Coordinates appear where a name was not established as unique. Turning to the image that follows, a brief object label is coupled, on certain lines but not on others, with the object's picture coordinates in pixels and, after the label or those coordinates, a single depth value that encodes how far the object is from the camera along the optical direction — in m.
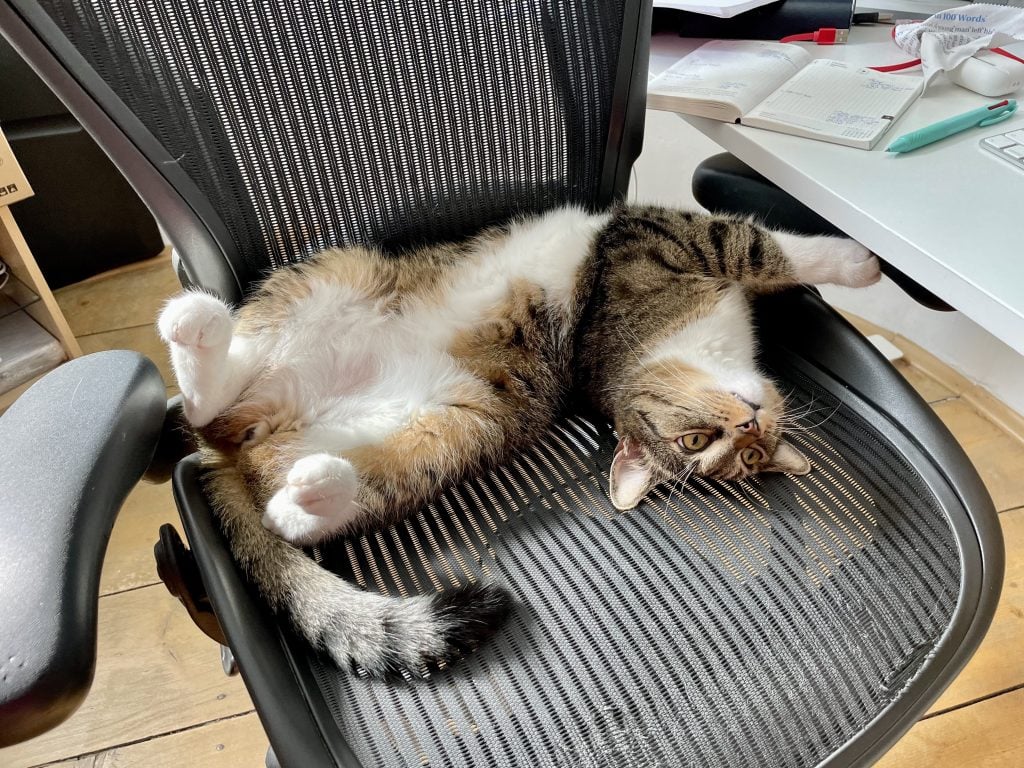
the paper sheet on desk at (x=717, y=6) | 1.23
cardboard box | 1.63
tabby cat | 0.85
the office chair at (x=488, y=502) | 0.67
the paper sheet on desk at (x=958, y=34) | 1.13
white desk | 0.76
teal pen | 0.95
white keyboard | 0.92
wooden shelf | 1.79
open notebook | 1.02
